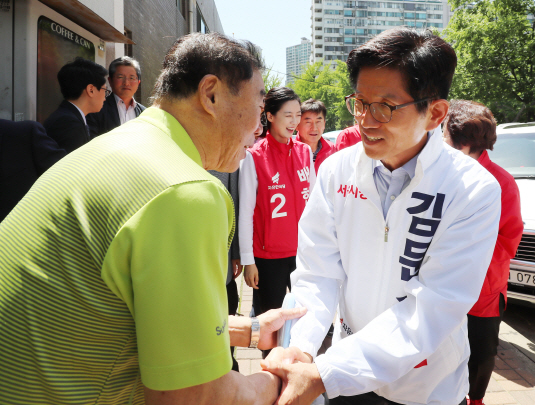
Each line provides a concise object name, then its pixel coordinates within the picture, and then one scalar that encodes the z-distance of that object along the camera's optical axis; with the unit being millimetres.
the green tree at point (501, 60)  18281
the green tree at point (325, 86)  54375
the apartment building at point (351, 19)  113312
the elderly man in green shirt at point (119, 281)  935
